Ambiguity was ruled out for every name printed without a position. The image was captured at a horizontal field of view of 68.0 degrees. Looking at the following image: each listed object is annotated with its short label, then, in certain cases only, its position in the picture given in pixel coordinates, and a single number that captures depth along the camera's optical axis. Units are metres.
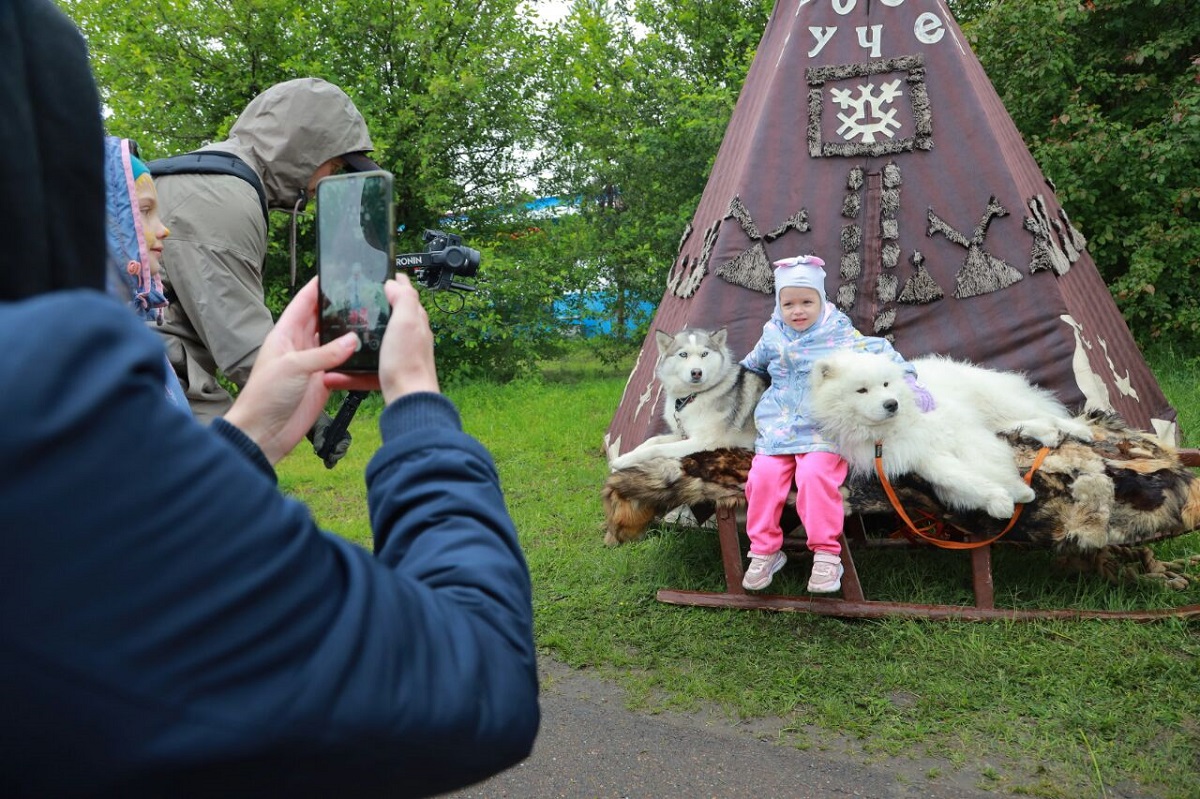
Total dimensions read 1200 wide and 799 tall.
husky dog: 4.59
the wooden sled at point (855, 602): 3.96
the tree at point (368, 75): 10.11
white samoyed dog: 3.91
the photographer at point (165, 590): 0.57
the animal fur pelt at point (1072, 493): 3.84
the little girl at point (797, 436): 3.99
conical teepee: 4.94
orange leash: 3.90
